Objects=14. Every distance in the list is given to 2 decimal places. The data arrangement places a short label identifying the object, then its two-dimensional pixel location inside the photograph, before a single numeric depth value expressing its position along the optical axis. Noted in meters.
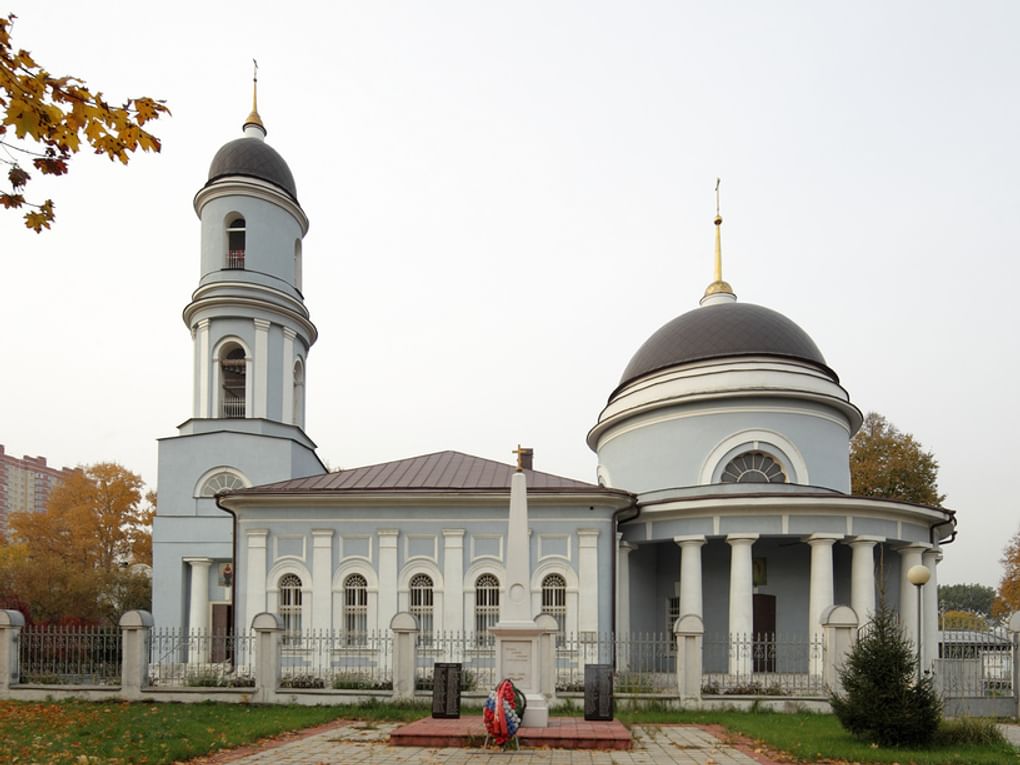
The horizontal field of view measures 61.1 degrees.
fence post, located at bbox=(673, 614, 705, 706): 15.87
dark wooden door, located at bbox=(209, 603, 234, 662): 20.64
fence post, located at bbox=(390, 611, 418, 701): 15.95
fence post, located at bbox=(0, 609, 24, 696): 16.67
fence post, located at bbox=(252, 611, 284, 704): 16.20
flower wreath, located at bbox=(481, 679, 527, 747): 11.15
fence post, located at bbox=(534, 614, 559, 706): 15.09
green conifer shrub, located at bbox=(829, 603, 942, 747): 11.67
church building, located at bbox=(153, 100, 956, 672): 20.28
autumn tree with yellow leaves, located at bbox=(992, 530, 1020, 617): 35.66
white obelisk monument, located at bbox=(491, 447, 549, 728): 12.63
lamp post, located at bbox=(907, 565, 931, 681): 15.52
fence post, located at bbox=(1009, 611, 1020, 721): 16.19
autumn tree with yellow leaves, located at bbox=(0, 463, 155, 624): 32.84
